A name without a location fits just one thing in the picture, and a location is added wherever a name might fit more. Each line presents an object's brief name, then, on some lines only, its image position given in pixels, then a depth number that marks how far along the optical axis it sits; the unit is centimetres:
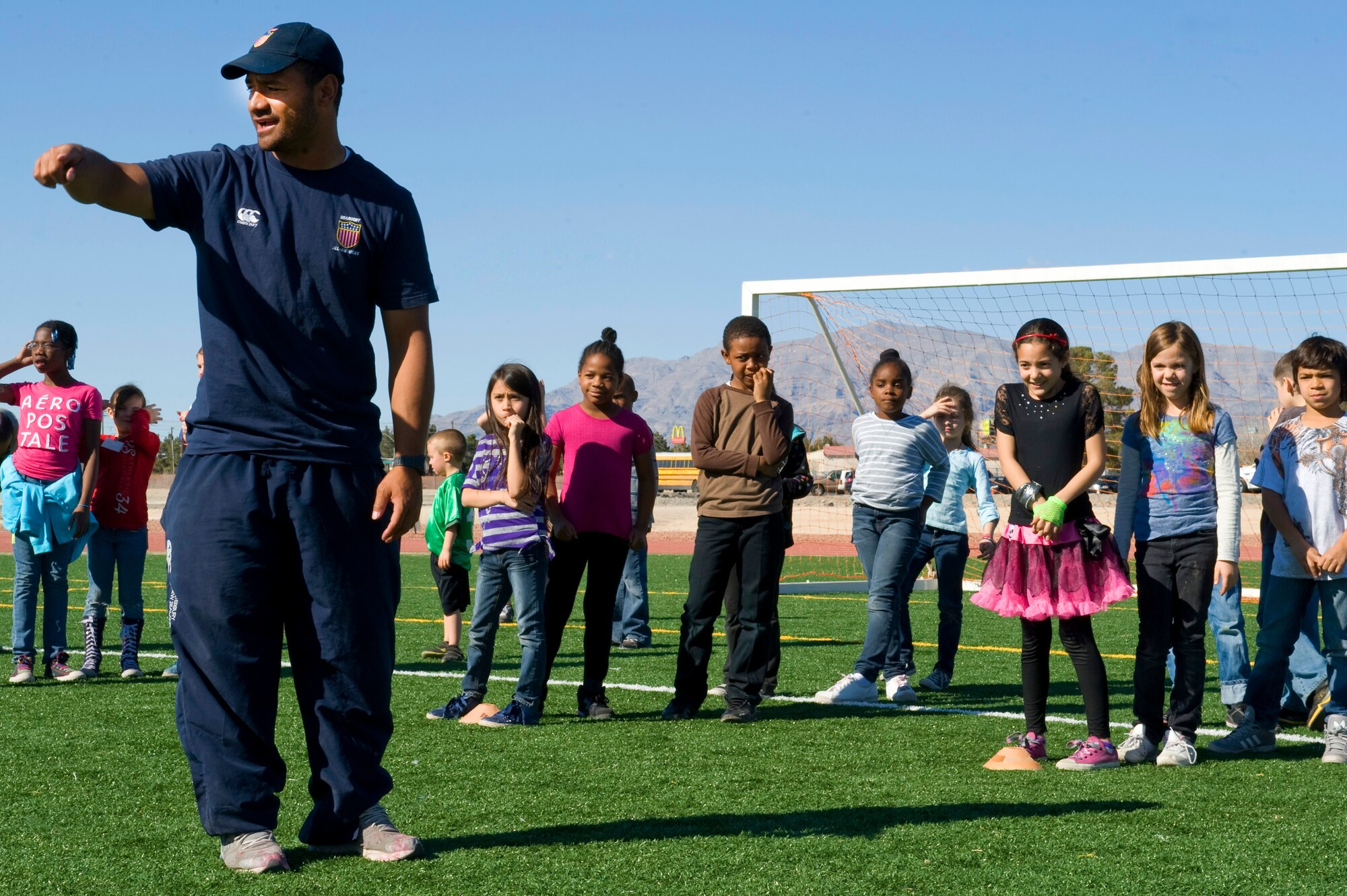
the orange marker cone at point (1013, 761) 505
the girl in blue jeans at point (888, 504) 689
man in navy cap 343
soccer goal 1348
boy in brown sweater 620
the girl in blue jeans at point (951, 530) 749
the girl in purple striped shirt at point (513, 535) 595
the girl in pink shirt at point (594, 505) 617
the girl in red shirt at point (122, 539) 759
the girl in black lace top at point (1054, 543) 516
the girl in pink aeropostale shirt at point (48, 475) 720
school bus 6906
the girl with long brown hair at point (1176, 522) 530
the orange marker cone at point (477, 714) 607
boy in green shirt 823
